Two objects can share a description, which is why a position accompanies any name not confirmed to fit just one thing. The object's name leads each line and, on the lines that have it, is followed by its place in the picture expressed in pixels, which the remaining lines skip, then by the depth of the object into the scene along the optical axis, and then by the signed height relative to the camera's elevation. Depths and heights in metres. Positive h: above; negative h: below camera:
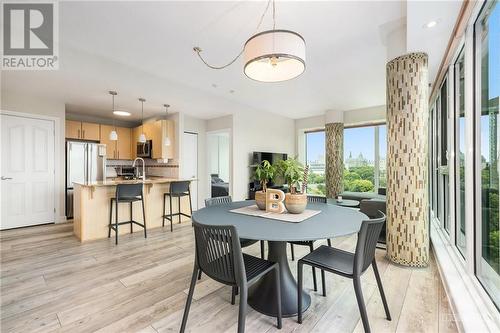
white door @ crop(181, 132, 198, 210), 5.67 +0.16
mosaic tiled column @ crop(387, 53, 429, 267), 2.45 +0.10
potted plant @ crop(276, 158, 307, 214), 1.87 -0.13
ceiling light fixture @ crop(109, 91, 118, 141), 3.93 +1.28
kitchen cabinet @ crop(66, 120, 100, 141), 5.08 +0.85
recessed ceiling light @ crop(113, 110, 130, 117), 4.79 +1.16
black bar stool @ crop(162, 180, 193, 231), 4.14 -0.47
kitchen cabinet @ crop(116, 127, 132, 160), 5.94 +0.62
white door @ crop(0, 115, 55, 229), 3.97 -0.08
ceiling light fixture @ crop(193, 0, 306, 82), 1.52 +0.81
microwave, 5.57 +0.45
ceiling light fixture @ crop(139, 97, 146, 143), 4.32 +1.28
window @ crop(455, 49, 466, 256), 2.34 +0.11
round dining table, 1.38 -0.41
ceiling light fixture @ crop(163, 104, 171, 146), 4.76 +0.57
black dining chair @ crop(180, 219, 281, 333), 1.31 -0.61
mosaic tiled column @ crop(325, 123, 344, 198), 5.95 +0.18
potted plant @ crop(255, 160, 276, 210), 2.03 -0.09
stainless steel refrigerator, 4.77 +0.09
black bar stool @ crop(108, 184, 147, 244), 3.51 -0.45
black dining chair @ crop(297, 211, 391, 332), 1.42 -0.69
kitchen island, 3.45 -0.70
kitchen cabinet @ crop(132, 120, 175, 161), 5.27 +0.70
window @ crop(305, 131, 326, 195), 6.40 +0.28
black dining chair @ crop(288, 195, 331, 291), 2.59 -0.39
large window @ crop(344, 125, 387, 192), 6.01 +0.19
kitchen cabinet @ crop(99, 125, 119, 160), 5.59 +0.63
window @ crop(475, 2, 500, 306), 1.63 +0.14
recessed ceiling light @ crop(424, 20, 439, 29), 2.00 +1.26
